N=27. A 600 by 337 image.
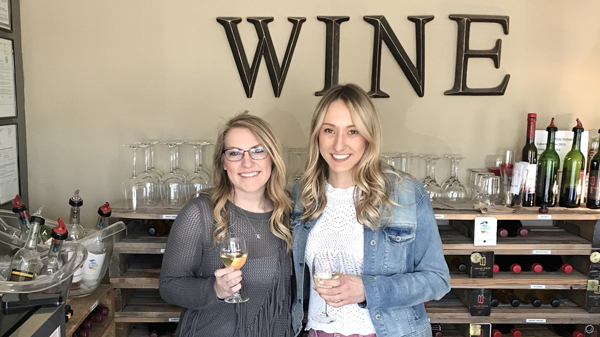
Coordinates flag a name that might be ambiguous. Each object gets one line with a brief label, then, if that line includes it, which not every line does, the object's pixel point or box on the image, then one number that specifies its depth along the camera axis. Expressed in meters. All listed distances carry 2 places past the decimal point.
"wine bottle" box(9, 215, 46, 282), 1.49
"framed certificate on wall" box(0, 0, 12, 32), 2.36
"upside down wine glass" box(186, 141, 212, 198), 2.32
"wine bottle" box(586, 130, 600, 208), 2.30
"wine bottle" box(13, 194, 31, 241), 1.73
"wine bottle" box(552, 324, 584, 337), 2.44
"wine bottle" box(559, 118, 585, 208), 2.33
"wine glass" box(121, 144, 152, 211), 2.26
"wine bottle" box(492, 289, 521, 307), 2.36
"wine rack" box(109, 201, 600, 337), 2.18
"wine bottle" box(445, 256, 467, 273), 2.32
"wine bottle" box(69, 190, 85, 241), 1.97
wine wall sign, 2.51
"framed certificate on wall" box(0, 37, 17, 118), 2.35
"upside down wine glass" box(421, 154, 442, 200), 2.38
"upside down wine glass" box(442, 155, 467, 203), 2.39
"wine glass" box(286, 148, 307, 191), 2.32
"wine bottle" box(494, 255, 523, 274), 2.28
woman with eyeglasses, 1.64
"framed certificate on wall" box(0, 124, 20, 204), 2.34
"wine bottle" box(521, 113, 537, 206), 2.32
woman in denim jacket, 1.58
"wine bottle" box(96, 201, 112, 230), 2.07
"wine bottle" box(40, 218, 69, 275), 1.51
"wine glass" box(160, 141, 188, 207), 2.33
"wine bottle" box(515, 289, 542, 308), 2.45
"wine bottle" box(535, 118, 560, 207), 2.36
